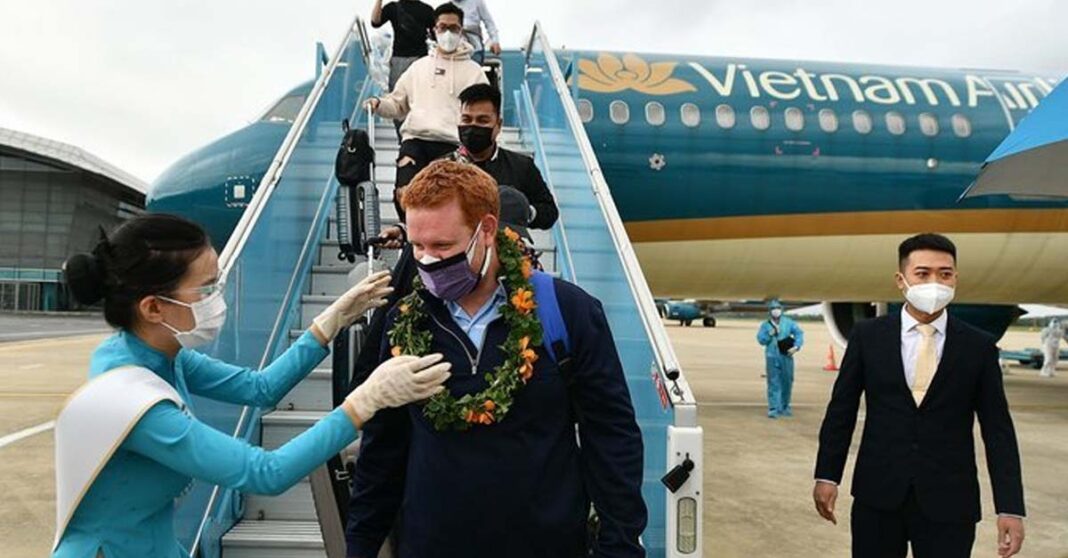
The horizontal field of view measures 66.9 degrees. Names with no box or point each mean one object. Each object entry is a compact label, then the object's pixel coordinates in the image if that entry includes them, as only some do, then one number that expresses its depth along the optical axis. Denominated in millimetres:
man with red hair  1668
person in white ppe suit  20156
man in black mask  3348
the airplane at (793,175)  8719
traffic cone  19834
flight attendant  1561
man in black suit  2646
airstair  2490
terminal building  54594
